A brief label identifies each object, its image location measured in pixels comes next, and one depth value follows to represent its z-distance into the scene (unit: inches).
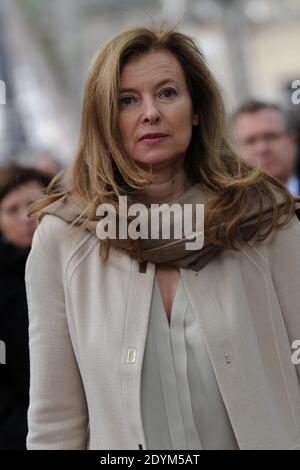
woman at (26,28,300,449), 219.1
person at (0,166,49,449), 331.3
